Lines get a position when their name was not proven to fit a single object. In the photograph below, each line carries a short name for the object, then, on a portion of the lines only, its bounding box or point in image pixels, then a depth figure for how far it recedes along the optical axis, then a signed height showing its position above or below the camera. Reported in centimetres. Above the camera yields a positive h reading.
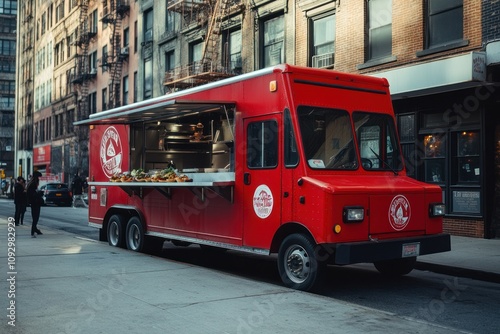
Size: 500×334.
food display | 1081 -11
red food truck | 817 -15
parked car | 3584 -142
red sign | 5489 +151
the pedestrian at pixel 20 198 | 1816 -85
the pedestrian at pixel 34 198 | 1511 -73
